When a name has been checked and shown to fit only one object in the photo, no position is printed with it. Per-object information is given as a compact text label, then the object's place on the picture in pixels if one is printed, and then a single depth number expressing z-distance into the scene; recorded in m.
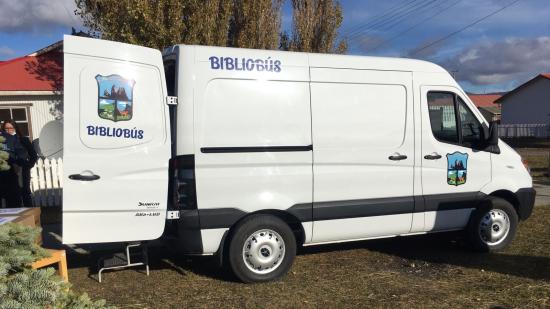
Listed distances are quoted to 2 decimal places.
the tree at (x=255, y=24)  12.20
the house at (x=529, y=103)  42.25
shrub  2.64
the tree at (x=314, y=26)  13.38
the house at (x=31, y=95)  13.37
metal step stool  5.41
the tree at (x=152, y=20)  10.41
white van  4.69
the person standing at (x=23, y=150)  8.60
